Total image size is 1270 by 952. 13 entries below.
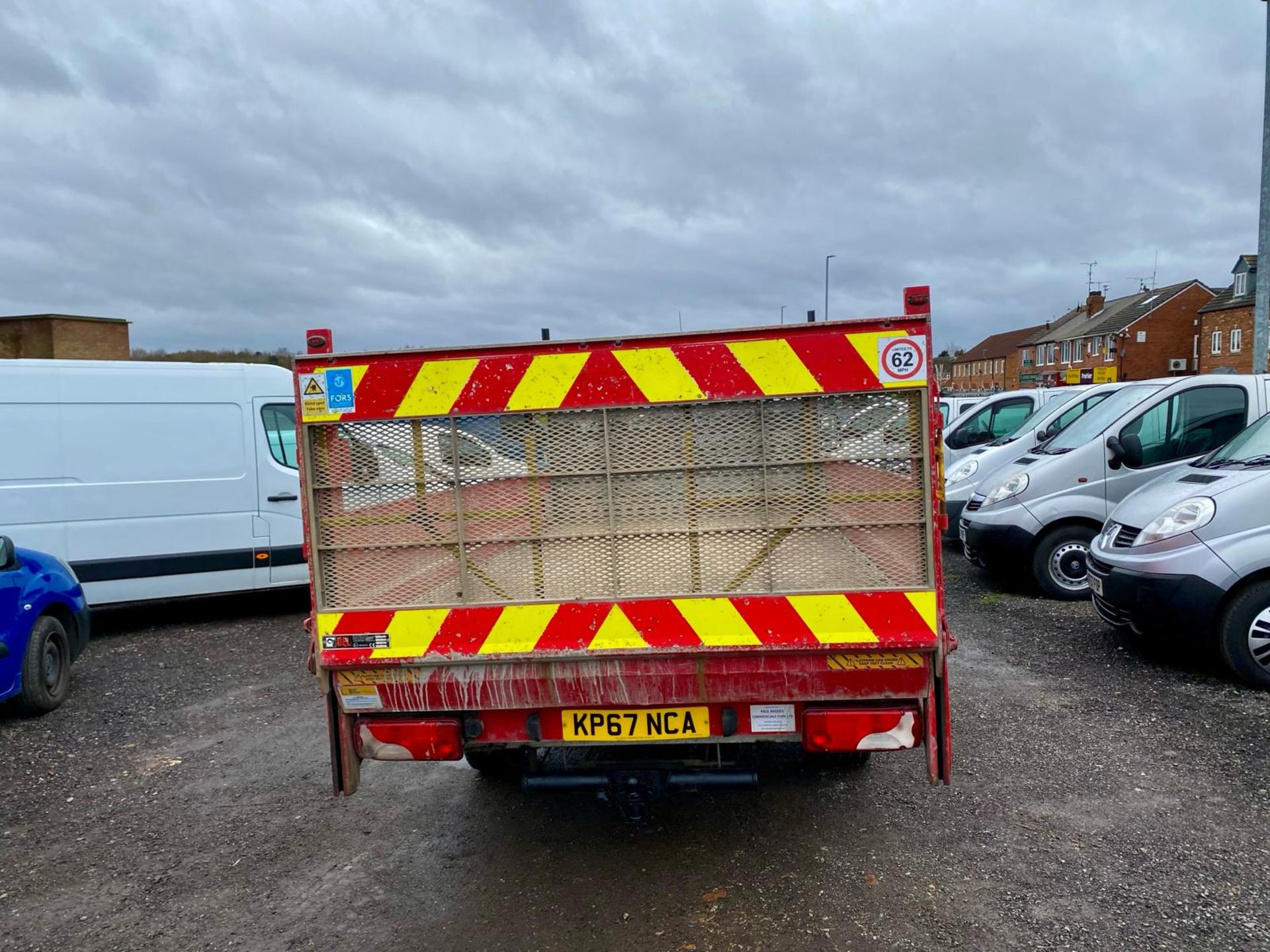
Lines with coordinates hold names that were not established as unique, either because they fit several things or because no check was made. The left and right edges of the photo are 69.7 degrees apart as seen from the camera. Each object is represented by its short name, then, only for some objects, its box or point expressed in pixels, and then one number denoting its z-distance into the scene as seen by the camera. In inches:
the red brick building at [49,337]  1103.0
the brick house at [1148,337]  2247.8
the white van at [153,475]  312.3
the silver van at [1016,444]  422.3
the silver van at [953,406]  632.4
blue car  226.7
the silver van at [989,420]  522.6
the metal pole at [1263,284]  478.3
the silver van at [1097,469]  315.0
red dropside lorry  122.4
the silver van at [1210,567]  219.0
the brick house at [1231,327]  1744.6
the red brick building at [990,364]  3181.6
